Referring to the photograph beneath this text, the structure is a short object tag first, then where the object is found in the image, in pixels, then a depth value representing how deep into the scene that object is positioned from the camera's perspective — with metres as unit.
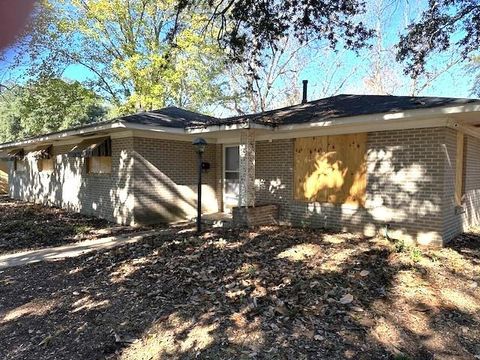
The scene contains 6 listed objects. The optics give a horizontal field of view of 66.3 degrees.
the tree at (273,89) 25.89
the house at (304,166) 7.41
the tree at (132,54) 20.83
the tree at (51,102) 20.25
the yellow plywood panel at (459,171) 8.03
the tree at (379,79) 24.81
